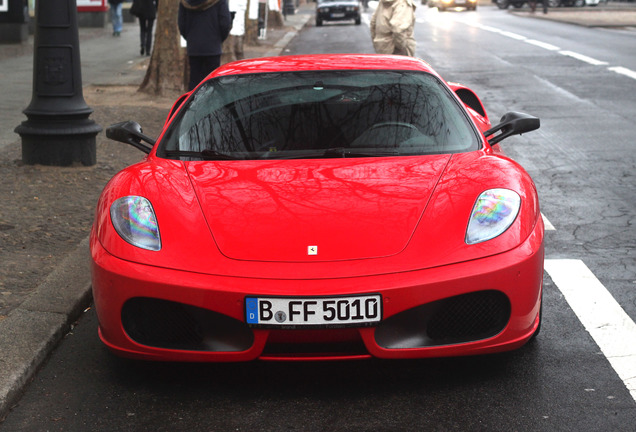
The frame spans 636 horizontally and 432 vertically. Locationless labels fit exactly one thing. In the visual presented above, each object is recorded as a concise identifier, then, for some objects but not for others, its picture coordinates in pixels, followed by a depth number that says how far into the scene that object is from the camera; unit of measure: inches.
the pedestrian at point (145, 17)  861.2
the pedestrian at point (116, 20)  1125.6
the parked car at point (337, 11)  1568.7
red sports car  143.2
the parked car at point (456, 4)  2237.9
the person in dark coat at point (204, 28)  430.9
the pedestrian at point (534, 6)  1927.9
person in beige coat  480.7
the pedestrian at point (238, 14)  717.9
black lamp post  330.3
